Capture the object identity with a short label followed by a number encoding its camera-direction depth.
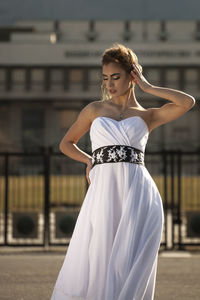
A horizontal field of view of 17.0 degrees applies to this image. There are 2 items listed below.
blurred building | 55.28
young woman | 3.66
